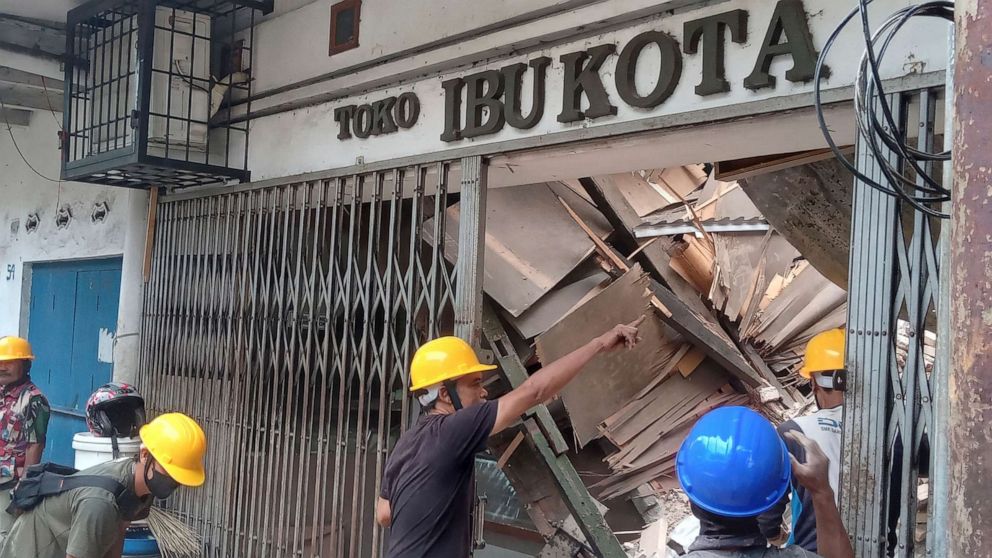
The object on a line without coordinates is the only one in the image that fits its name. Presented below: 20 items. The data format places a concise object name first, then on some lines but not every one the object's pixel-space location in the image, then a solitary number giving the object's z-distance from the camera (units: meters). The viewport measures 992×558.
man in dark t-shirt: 3.06
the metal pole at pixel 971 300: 1.31
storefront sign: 3.16
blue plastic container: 4.40
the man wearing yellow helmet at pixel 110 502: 3.00
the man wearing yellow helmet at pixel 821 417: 3.13
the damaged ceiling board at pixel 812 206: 4.31
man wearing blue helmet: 1.91
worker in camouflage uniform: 4.85
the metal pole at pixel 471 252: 4.14
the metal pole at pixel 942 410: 1.50
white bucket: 4.38
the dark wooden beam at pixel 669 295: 6.73
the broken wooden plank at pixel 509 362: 5.25
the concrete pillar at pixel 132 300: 6.62
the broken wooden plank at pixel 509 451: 5.54
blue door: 7.58
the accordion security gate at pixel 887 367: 2.71
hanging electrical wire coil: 1.96
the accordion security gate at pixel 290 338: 4.59
